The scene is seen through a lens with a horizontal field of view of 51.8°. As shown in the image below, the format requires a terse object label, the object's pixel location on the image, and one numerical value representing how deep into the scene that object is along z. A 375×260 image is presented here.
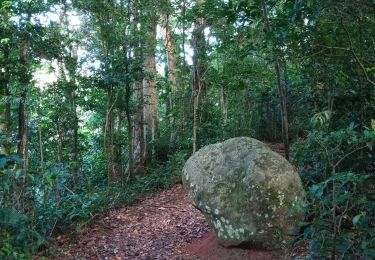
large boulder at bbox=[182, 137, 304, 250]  4.86
